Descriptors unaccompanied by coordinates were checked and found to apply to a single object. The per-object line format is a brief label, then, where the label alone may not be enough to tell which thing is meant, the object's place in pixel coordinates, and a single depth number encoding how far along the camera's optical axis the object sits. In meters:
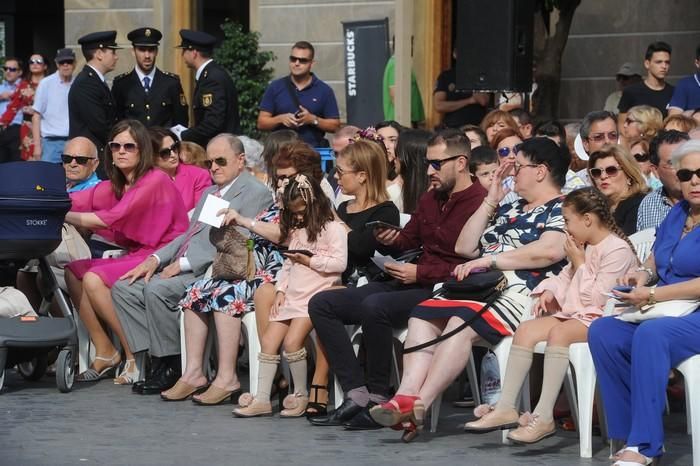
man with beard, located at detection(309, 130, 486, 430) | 16.56
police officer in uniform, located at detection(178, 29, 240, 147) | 24.62
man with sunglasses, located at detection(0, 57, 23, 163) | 36.62
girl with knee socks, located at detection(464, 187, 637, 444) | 14.91
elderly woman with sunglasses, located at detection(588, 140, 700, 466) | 14.00
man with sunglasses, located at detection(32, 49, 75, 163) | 30.66
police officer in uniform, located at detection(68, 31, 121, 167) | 24.45
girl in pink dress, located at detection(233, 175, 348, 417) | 17.17
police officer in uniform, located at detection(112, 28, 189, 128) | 24.94
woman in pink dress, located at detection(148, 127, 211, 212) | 21.00
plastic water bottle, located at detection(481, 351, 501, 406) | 16.22
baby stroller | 18.31
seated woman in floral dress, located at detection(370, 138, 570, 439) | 15.62
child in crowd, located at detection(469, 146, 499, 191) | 18.28
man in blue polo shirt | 25.86
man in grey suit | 18.74
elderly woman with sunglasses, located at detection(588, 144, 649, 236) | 17.20
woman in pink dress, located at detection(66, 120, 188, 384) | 19.48
